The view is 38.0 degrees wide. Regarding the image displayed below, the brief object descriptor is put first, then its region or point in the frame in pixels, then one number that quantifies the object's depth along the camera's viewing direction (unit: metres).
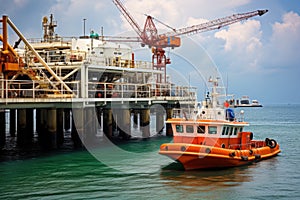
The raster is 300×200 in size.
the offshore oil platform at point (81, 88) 39.38
